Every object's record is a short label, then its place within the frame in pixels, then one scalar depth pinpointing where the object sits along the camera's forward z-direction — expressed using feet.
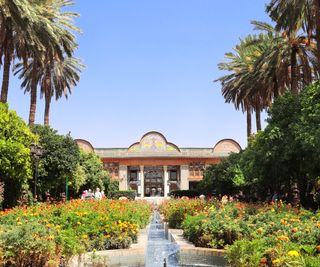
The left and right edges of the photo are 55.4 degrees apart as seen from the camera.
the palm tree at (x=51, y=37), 46.56
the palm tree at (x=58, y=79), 69.29
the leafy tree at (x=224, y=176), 66.05
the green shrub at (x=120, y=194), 99.57
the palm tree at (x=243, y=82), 63.95
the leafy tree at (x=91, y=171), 72.79
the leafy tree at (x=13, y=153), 36.06
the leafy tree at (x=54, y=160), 50.07
